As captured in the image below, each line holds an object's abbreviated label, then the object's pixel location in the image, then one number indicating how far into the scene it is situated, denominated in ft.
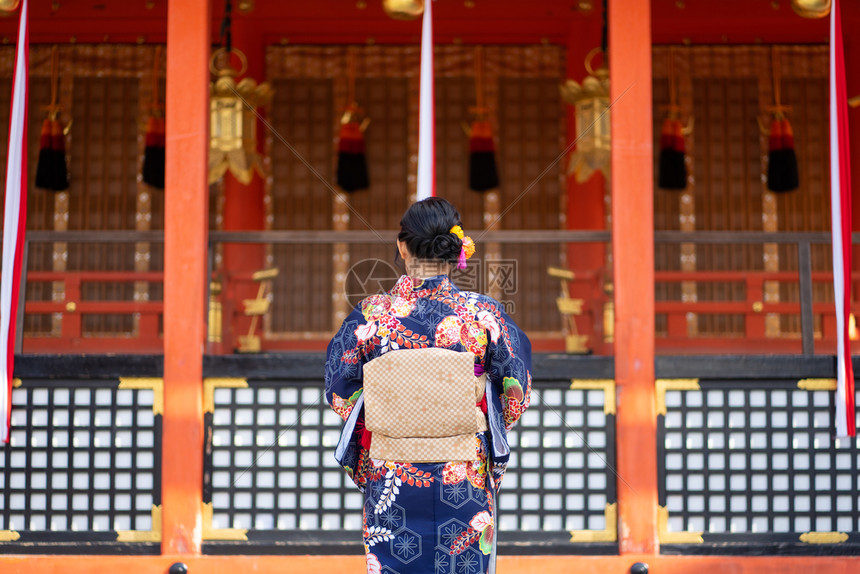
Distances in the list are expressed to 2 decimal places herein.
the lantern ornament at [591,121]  35.14
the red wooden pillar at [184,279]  27.68
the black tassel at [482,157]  46.26
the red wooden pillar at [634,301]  27.68
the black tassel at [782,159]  45.85
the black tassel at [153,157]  44.88
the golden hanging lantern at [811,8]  29.43
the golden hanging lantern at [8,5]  28.53
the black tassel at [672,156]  46.03
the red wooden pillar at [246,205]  45.42
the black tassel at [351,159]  46.65
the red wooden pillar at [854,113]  45.29
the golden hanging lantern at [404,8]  28.53
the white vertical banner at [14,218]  26.53
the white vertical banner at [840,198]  26.78
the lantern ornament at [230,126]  35.81
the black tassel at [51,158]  45.34
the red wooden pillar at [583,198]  45.29
